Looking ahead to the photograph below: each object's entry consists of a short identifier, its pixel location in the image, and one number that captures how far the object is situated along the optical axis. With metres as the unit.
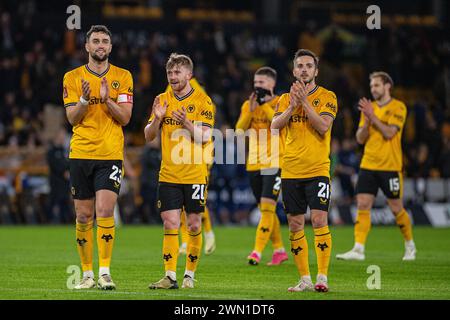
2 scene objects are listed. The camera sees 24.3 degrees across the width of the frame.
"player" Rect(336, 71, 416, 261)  16.66
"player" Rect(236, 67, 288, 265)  15.40
